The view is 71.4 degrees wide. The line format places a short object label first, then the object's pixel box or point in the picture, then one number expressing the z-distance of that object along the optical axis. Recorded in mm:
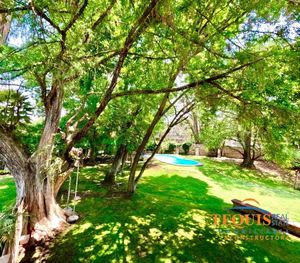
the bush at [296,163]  13466
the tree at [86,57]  3664
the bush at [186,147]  21438
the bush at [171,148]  22078
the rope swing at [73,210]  5738
